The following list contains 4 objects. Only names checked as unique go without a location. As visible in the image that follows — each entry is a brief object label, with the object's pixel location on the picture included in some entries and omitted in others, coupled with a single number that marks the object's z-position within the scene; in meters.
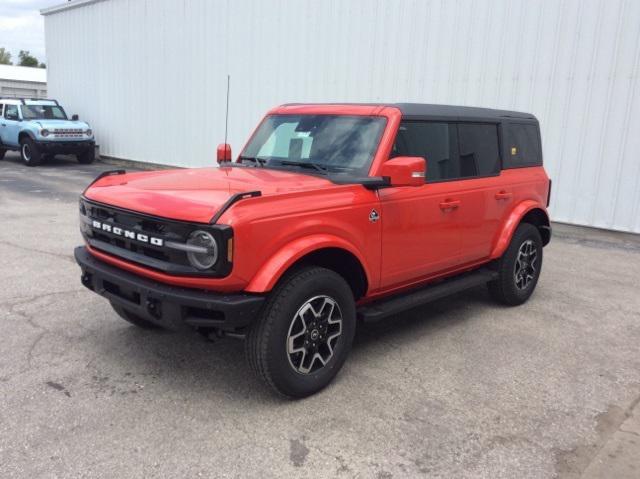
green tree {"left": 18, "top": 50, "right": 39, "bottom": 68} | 103.43
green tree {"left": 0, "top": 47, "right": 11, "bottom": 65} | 102.42
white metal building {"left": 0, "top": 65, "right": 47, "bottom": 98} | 39.97
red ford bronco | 3.30
